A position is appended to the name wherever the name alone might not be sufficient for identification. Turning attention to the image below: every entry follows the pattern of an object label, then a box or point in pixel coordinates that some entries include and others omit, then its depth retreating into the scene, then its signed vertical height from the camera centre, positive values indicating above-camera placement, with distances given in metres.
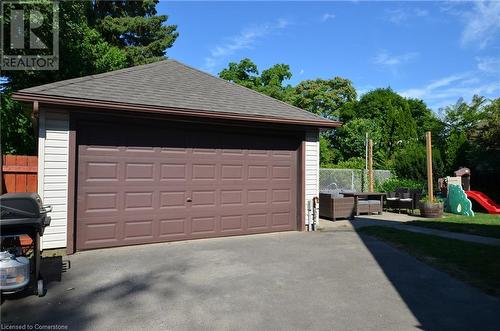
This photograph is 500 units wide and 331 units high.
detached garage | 6.84 +0.35
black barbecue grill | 3.85 -0.70
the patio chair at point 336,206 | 11.26 -0.97
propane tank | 3.82 -1.08
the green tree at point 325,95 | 37.38 +8.60
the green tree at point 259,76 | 31.27 +8.85
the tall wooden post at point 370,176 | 15.81 +0.00
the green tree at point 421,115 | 36.47 +6.83
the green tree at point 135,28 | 24.88 +10.55
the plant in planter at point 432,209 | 12.23 -1.12
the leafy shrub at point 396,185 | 17.91 -0.44
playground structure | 14.14 -0.52
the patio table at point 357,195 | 12.45 -0.71
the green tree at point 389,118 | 29.77 +5.09
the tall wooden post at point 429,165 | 12.62 +0.41
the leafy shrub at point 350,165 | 21.40 +0.66
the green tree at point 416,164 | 18.33 +0.65
